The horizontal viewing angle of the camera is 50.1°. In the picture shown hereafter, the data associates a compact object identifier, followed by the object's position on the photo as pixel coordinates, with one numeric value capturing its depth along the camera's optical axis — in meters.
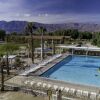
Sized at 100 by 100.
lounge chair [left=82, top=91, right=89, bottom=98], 7.13
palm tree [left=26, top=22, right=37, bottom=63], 14.36
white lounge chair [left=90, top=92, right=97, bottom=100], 6.97
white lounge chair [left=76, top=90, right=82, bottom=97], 7.19
